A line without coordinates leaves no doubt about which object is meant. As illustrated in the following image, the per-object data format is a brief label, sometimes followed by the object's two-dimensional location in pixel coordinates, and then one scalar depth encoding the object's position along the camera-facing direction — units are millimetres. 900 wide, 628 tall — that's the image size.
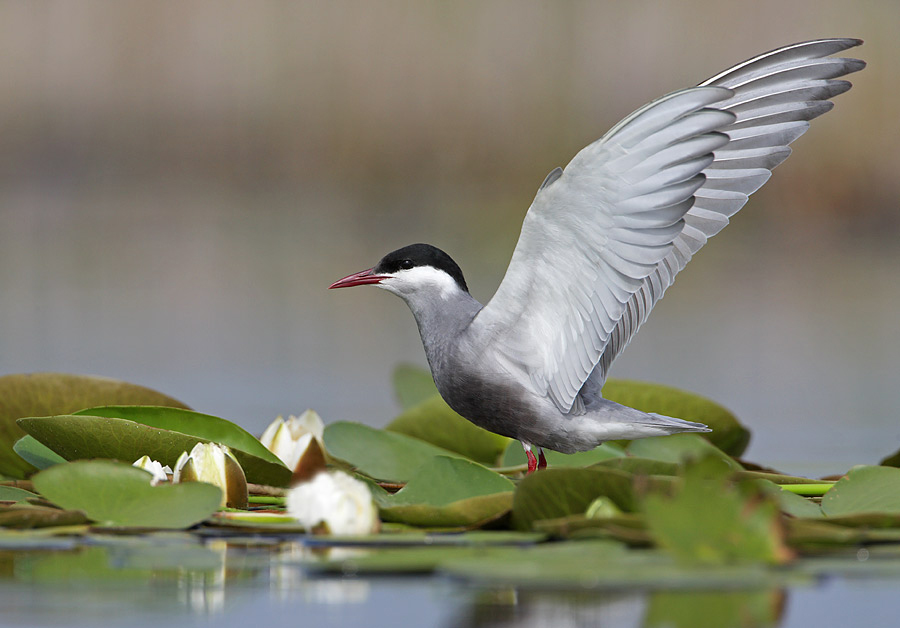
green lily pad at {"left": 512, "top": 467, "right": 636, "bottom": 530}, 5785
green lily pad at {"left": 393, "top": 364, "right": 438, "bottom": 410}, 11383
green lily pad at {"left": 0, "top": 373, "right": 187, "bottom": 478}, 8359
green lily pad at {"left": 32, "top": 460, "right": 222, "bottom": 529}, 5902
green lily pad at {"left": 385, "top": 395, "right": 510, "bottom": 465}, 9586
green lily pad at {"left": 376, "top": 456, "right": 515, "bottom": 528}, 6176
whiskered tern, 7258
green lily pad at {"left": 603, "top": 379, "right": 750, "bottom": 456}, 9328
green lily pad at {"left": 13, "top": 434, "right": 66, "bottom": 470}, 7562
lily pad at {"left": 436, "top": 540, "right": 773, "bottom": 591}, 4410
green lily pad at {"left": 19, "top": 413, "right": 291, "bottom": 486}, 7043
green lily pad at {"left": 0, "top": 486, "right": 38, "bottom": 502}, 6783
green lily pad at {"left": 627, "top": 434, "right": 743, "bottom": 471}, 8758
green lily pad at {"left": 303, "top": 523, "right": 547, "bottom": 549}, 5512
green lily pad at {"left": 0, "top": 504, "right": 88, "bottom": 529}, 5754
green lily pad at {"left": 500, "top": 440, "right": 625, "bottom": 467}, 8875
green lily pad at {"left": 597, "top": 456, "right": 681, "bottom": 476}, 6793
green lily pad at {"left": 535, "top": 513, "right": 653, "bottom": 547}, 5156
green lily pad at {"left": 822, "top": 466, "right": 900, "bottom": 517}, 6426
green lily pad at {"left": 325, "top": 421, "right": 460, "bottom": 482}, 8078
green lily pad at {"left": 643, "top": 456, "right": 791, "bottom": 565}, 4695
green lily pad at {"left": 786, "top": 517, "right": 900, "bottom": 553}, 5258
